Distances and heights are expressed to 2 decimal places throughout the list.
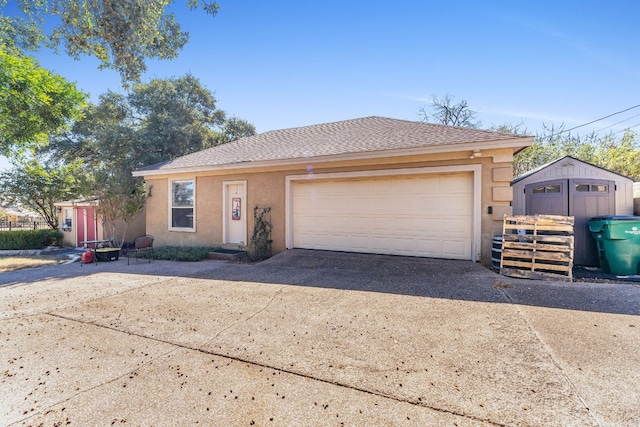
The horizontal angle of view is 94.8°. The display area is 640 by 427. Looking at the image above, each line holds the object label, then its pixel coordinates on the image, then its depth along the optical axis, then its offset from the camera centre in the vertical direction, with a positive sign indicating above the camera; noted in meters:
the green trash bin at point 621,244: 5.93 -0.65
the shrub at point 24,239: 12.96 -1.29
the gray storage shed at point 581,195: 6.92 +0.40
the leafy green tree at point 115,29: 6.38 +4.21
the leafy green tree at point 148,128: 17.39 +5.50
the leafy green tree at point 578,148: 15.05 +3.48
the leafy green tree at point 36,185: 14.16 +1.21
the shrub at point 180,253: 8.49 -1.27
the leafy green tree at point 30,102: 9.52 +3.83
